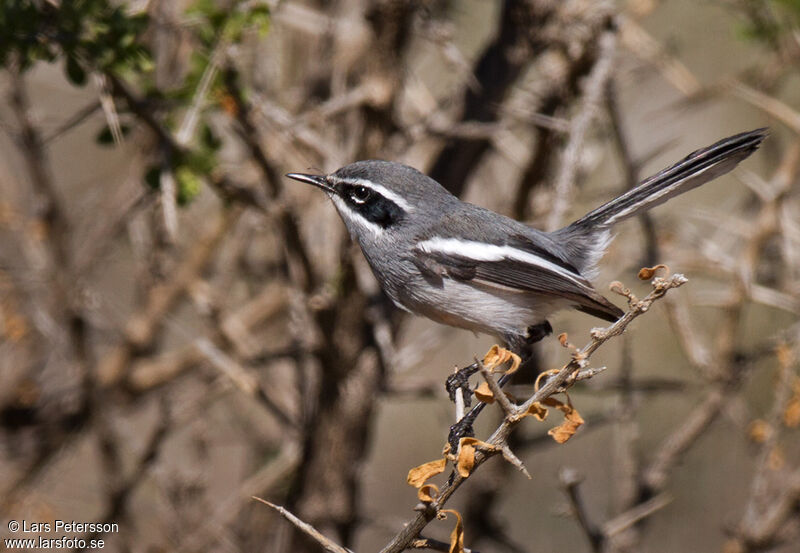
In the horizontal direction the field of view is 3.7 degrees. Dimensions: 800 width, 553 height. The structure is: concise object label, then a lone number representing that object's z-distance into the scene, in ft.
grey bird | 8.87
